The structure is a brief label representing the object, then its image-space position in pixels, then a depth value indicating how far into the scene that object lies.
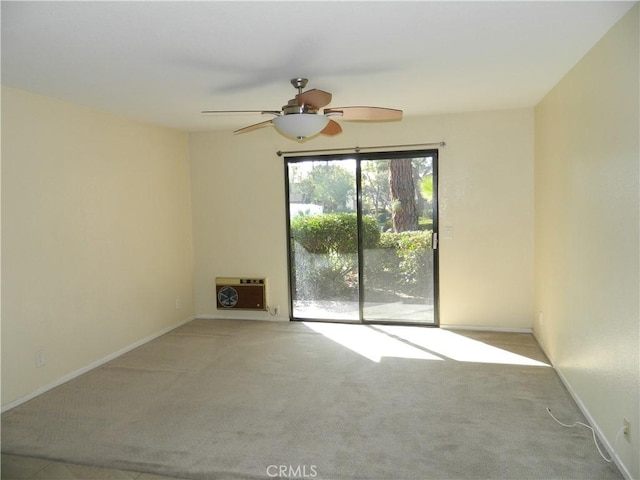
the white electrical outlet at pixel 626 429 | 2.18
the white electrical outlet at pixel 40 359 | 3.39
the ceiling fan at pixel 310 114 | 2.79
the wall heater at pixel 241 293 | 5.34
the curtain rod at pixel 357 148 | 4.75
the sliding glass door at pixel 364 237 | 4.89
